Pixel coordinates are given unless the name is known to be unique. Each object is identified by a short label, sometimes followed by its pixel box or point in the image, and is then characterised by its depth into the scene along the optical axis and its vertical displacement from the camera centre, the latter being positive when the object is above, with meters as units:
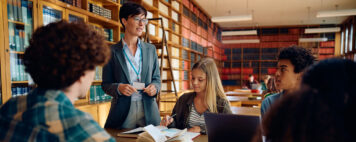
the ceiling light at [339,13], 5.73 +1.30
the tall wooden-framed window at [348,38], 7.84 +1.00
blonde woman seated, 1.73 -0.27
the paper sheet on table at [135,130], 1.42 -0.41
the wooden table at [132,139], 1.31 -0.43
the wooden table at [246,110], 2.71 -0.56
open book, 1.24 -0.40
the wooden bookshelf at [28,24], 2.22 +0.48
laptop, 0.86 -0.25
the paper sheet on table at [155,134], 1.23 -0.38
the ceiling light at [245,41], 8.84 +0.93
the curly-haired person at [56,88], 0.63 -0.07
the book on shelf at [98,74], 3.40 -0.13
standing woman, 1.67 -0.09
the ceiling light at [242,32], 8.13 +1.16
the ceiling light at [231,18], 6.12 +1.28
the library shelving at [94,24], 2.28 +0.54
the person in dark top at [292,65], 1.48 +0.00
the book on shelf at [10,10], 2.27 +0.55
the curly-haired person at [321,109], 0.47 -0.09
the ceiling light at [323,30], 7.88 +1.21
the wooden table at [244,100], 3.78 -0.59
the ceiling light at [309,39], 8.34 +0.94
